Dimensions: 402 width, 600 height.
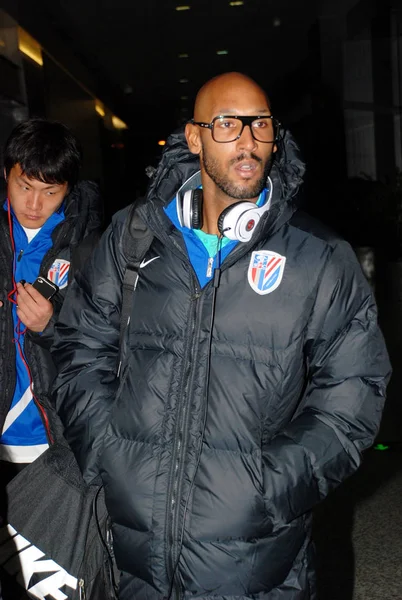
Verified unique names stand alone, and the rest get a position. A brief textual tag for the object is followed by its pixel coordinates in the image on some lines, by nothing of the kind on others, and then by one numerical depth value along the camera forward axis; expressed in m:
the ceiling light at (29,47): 8.22
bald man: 1.95
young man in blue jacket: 2.72
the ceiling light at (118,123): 9.79
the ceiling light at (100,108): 10.24
